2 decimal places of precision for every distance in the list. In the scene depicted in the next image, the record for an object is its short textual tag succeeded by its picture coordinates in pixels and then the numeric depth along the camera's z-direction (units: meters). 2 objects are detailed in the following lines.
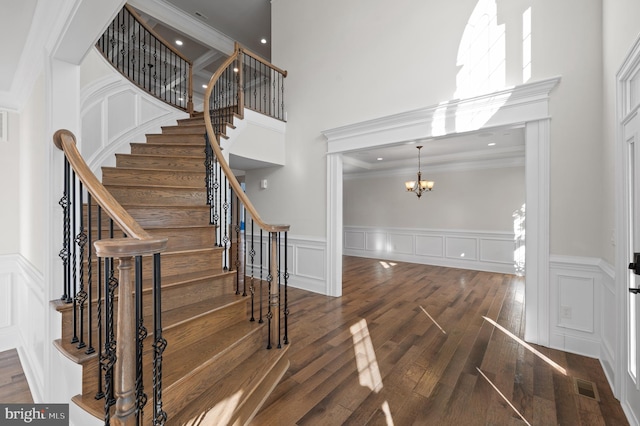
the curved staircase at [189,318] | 1.53
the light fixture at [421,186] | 6.08
